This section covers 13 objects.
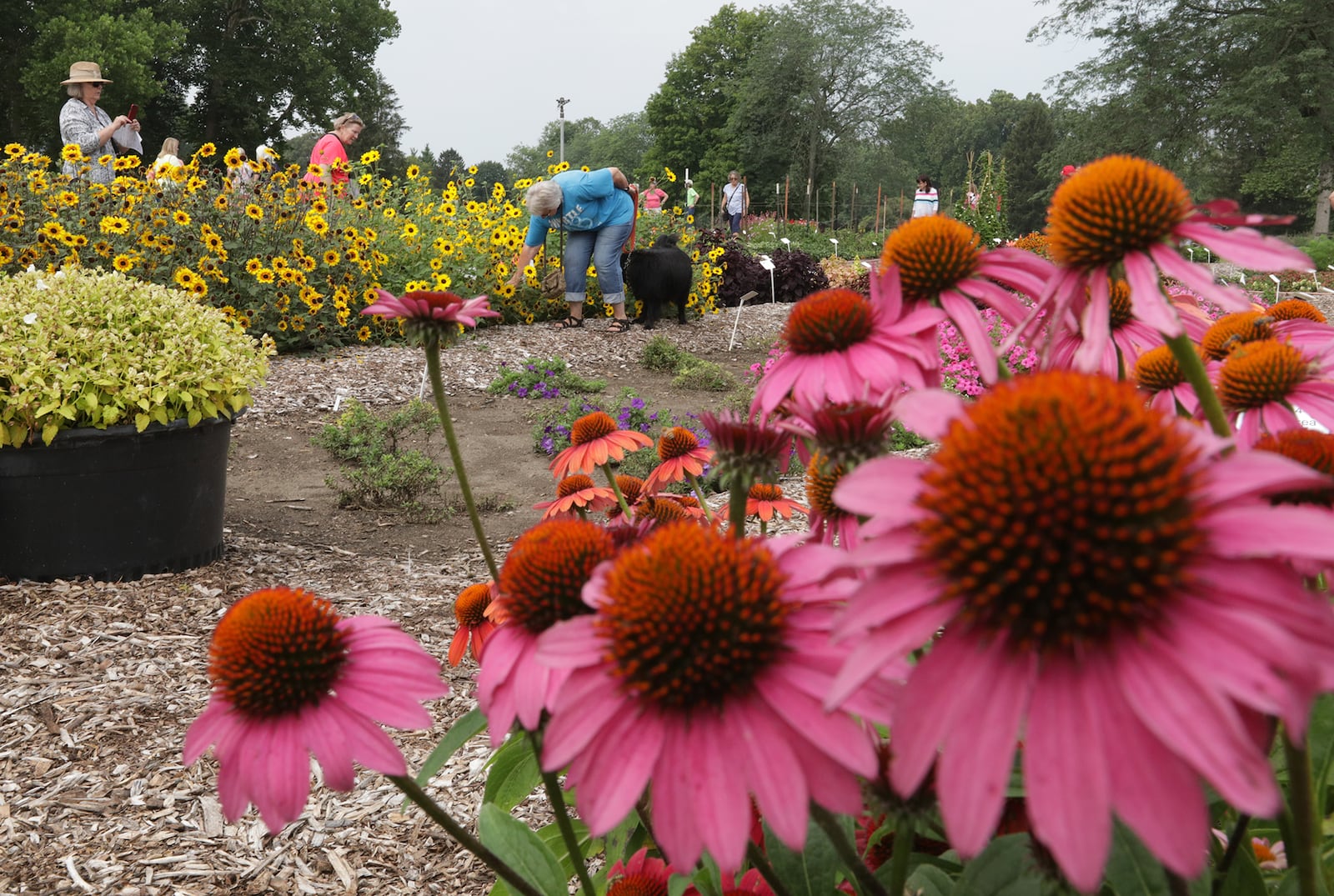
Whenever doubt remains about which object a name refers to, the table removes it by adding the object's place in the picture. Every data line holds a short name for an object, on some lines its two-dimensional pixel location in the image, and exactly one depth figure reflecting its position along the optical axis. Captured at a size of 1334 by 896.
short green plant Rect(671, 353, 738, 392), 5.93
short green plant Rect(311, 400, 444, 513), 3.82
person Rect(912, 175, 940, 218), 13.13
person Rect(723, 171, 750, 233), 14.26
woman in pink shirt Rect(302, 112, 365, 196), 6.49
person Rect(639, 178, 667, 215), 10.59
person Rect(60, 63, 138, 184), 5.68
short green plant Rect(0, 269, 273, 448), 2.58
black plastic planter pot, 2.65
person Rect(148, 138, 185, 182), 5.56
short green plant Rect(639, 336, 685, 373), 6.48
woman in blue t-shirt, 6.73
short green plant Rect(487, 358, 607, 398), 5.60
